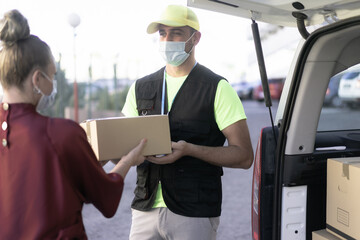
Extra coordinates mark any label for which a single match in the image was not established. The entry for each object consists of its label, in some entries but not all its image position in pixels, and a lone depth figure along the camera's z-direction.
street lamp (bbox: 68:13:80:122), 10.75
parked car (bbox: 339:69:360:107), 17.41
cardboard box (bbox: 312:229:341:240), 2.37
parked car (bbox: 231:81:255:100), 35.91
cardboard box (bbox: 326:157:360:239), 2.20
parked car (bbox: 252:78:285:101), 24.67
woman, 1.56
